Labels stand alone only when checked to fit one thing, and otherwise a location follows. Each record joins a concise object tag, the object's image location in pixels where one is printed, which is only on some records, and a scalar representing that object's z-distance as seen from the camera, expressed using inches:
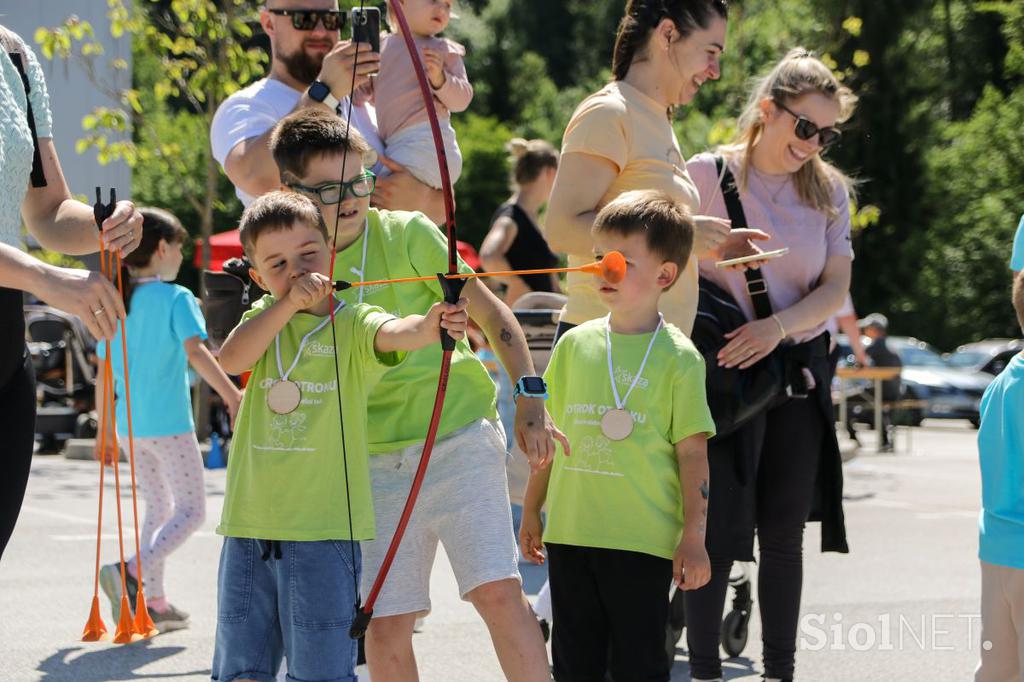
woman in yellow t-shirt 317.1
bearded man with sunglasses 293.8
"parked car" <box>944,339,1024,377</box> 2000.7
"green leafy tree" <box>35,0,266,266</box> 1054.4
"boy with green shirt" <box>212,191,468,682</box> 244.0
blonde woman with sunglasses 327.8
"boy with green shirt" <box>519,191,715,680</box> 274.1
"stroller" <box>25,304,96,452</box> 1234.9
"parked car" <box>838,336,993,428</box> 1874.8
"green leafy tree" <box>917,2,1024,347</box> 2723.9
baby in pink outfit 320.5
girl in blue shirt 445.6
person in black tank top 609.6
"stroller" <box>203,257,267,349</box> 298.9
